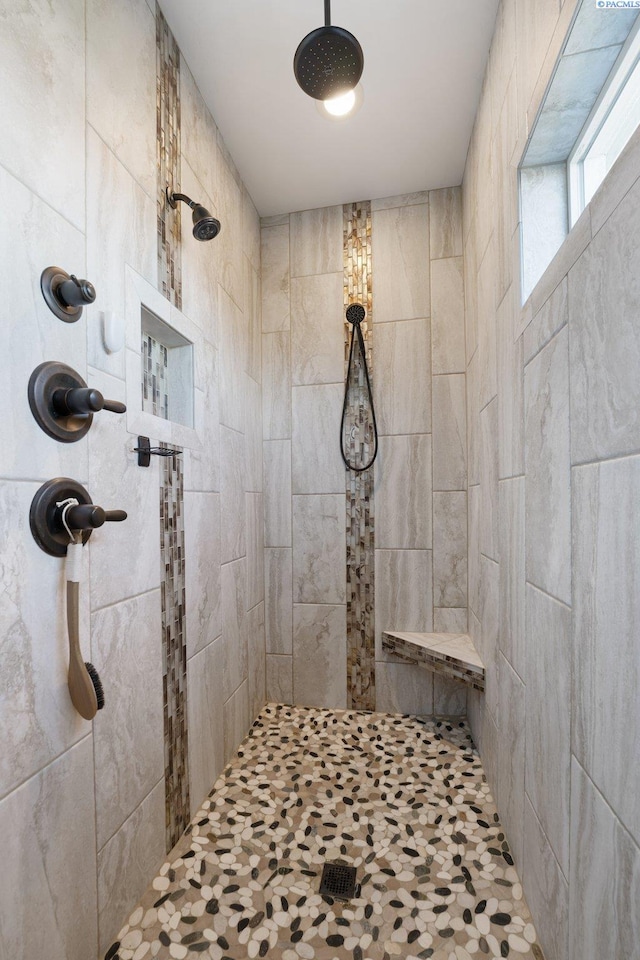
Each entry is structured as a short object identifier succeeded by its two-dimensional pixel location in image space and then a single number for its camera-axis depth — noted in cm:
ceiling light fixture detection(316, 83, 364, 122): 142
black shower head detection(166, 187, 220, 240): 132
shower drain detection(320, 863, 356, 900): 121
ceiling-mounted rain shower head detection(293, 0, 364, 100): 112
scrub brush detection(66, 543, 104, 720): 88
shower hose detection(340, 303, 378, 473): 223
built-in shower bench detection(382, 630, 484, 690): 174
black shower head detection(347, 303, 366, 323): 223
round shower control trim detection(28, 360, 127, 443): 87
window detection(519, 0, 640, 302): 83
